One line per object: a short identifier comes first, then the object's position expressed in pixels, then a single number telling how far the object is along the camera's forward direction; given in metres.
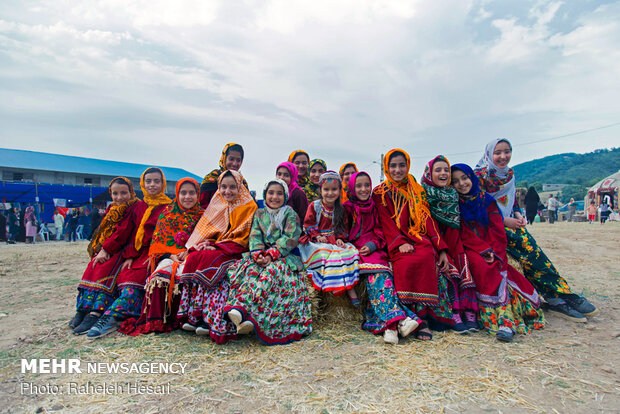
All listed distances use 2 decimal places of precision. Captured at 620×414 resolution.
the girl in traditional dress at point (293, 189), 4.54
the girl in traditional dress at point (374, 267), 3.27
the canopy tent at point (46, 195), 17.38
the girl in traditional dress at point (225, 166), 4.55
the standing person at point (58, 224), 18.34
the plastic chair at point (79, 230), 18.38
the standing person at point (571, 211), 26.14
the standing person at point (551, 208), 22.02
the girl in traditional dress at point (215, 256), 3.40
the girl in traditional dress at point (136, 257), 3.64
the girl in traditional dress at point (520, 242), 3.95
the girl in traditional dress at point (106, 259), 3.78
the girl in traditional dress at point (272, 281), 3.22
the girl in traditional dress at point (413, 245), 3.39
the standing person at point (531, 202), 15.62
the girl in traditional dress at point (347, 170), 5.60
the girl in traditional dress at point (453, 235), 3.61
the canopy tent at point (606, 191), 27.47
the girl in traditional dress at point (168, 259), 3.54
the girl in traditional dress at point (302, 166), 5.86
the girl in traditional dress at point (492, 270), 3.47
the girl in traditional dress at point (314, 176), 5.88
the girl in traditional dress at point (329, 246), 3.55
